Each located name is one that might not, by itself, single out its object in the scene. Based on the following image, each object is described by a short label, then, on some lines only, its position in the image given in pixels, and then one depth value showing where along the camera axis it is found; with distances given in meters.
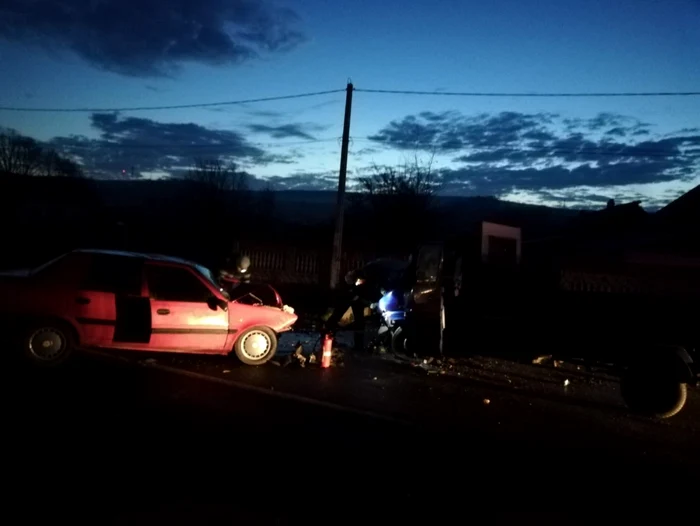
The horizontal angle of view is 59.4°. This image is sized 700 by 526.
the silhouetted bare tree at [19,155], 42.84
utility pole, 16.67
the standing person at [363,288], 12.02
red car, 8.58
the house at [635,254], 18.61
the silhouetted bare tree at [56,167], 45.16
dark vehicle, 8.02
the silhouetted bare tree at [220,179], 37.72
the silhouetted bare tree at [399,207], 29.31
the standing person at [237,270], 14.01
